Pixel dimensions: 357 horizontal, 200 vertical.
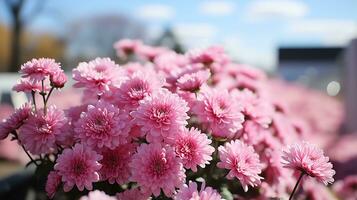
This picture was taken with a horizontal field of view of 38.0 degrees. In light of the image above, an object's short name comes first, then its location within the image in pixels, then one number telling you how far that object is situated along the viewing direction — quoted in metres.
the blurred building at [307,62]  20.29
